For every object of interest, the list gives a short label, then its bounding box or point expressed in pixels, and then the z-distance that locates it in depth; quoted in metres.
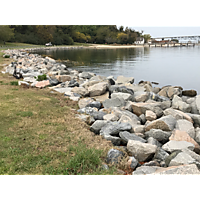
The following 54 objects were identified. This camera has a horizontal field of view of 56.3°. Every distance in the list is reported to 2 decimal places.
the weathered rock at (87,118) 7.92
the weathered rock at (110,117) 8.15
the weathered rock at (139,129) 7.51
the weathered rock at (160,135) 6.91
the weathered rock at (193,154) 5.48
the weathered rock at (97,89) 12.85
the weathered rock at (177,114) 8.45
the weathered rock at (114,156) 4.84
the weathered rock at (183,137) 6.50
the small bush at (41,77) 15.07
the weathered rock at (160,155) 5.60
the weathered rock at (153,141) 6.49
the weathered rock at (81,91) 12.53
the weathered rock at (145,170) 4.41
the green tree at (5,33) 65.70
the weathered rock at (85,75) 19.69
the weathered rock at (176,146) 6.08
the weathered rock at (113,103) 10.21
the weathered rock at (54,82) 14.64
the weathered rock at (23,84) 12.70
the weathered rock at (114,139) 6.46
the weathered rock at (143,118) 8.70
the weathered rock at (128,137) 6.45
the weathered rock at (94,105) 9.91
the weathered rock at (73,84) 14.24
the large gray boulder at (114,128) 6.81
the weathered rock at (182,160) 4.72
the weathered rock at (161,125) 7.39
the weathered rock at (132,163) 4.89
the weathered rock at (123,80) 17.02
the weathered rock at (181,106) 10.18
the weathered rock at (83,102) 9.95
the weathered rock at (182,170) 3.95
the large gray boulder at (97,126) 7.15
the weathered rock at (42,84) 13.45
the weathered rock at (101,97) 12.23
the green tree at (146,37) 154.12
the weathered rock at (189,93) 13.88
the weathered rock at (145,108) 9.15
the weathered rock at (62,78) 16.00
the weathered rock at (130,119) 8.16
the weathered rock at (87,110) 8.98
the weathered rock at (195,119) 8.51
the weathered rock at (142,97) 11.54
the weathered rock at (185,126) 7.25
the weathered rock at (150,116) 8.52
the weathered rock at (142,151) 5.63
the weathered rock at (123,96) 11.15
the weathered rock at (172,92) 13.12
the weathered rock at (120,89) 12.32
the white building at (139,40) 142.12
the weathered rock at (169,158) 5.03
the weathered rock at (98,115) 8.34
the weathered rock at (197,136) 7.02
